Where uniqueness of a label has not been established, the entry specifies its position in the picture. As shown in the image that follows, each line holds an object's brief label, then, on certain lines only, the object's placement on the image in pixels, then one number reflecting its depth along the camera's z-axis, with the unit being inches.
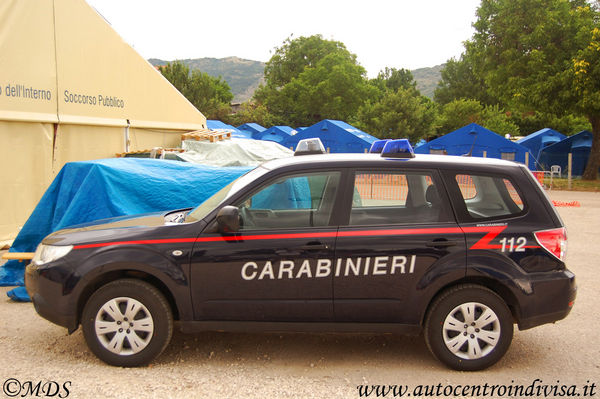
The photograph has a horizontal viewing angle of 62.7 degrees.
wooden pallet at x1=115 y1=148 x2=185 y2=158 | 407.3
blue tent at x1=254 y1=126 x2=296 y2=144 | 1418.6
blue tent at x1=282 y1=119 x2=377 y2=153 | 1222.9
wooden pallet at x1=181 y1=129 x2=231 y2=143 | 442.2
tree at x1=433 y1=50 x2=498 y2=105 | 3014.3
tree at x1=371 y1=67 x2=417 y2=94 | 3191.7
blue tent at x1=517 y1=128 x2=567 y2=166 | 1285.7
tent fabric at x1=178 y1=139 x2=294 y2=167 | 381.7
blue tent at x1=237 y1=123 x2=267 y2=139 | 1591.0
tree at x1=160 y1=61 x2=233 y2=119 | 2031.3
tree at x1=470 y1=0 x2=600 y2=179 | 927.7
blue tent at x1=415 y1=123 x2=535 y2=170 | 1056.8
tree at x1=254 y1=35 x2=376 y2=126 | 2292.1
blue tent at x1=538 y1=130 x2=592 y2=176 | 1182.3
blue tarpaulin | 239.6
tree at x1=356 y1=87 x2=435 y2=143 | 1567.4
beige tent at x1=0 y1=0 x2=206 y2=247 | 342.3
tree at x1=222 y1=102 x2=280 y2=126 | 2215.8
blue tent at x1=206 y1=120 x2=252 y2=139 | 998.3
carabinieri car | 150.3
